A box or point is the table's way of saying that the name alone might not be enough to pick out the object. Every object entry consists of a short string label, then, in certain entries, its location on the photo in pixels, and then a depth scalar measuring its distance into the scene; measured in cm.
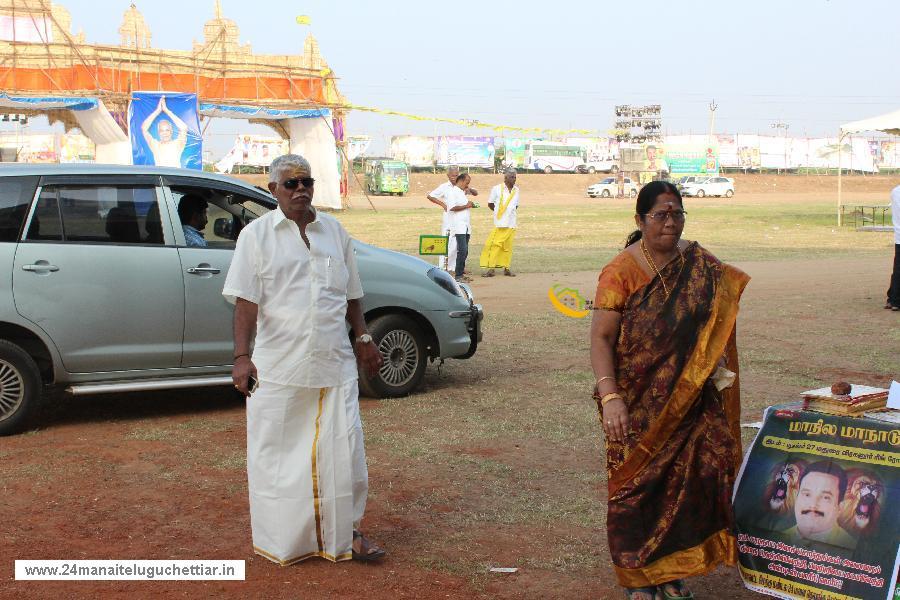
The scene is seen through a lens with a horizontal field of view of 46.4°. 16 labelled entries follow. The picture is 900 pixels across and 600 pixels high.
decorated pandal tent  3441
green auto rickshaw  6606
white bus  8300
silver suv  719
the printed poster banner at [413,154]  8525
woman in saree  407
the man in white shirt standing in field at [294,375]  457
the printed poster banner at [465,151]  8431
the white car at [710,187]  6556
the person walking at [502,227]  1764
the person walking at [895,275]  1317
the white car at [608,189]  6662
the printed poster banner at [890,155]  8831
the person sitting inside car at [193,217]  774
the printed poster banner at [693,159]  8238
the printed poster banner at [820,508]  384
